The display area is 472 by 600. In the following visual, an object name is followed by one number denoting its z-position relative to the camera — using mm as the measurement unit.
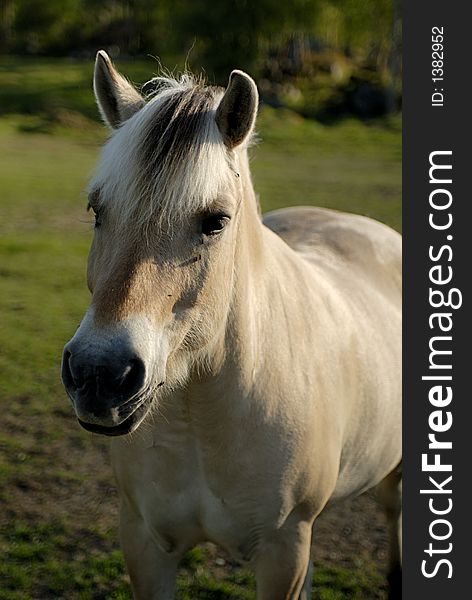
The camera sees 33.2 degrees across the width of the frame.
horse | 2045
